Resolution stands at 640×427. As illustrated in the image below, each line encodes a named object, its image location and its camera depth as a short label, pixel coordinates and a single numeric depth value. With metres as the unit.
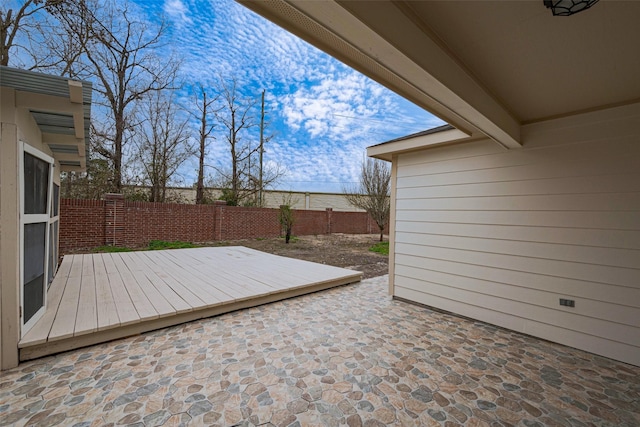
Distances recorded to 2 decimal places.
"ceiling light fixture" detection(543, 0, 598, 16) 1.06
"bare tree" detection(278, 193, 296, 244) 10.09
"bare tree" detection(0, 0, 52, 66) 5.73
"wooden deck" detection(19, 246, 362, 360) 2.29
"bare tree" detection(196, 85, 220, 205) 10.77
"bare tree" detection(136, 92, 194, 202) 9.23
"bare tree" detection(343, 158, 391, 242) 10.49
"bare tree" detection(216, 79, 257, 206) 11.84
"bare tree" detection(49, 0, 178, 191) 7.96
